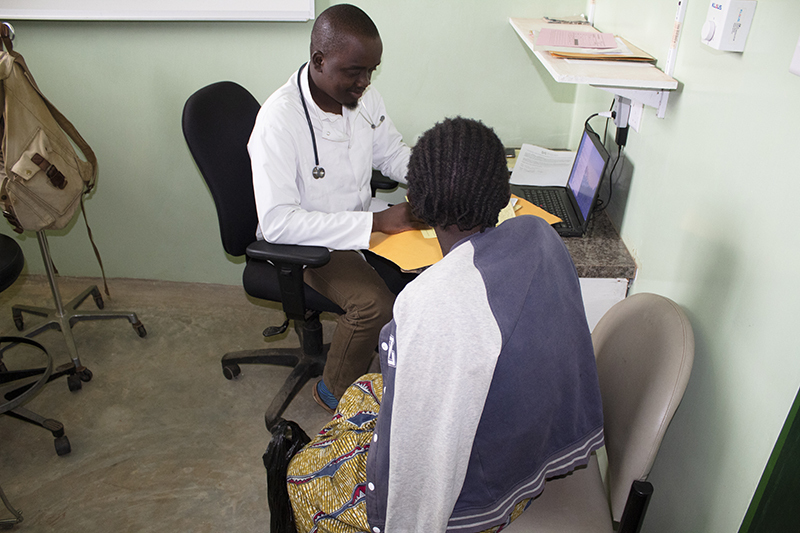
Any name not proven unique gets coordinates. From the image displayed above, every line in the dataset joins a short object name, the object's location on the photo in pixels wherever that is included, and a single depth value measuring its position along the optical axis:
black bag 1.12
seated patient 0.81
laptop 1.57
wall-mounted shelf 1.24
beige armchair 0.93
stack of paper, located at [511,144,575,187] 1.96
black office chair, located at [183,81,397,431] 1.58
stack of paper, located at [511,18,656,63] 1.41
